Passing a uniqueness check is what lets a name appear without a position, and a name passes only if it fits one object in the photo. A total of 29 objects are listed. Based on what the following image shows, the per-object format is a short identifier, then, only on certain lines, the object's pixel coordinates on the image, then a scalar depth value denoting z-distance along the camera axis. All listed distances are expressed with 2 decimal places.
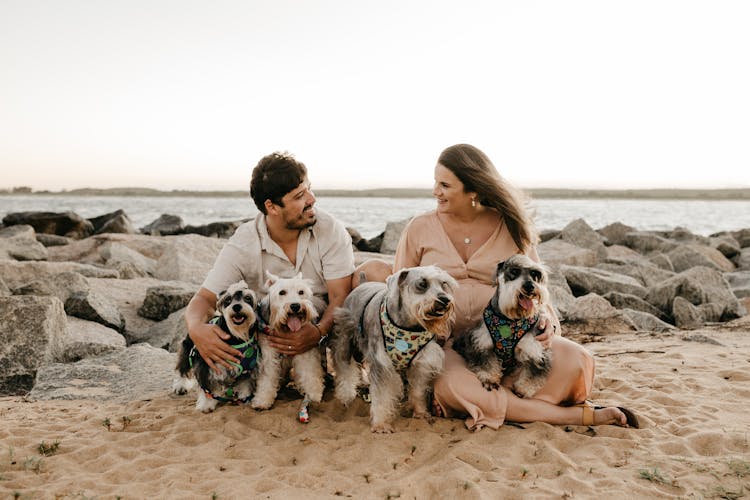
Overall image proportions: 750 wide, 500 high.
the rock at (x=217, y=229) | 22.70
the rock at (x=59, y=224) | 22.94
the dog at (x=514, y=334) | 4.70
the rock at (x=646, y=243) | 18.39
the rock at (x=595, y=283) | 11.40
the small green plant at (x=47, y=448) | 4.58
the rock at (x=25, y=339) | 6.82
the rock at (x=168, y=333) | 8.16
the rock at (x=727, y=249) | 18.39
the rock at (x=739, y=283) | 11.77
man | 5.52
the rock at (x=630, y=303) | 10.31
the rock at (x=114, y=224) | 22.67
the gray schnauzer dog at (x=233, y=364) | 5.19
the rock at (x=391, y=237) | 17.41
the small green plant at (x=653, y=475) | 3.92
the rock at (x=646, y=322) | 9.04
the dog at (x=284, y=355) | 5.11
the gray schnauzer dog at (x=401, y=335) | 4.73
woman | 5.00
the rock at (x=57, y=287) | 9.15
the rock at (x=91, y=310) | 8.84
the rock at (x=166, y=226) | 24.89
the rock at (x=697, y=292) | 10.12
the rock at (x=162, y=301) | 9.60
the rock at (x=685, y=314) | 9.55
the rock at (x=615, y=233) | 20.84
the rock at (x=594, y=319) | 8.89
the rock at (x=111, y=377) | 6.19
